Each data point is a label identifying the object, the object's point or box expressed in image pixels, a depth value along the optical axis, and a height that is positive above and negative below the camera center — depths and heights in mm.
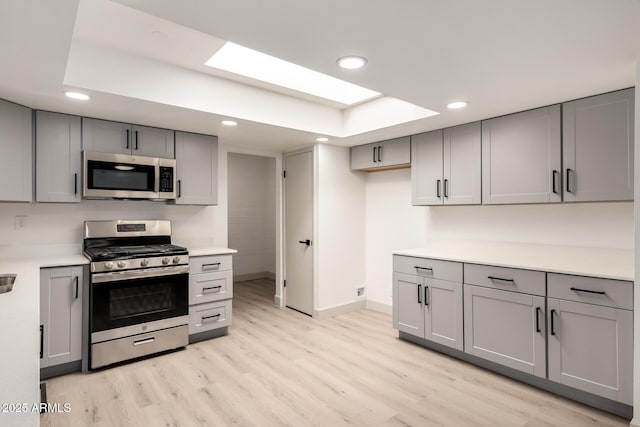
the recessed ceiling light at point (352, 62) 1970 +885
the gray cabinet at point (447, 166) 3301 +482
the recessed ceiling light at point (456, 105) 2722 +874
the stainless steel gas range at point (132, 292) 2887 -687
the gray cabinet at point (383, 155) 3903 +714
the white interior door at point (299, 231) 4391 -222
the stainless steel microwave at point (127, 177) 3053 +360
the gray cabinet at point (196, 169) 3580 +492
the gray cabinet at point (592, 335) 2197 -817
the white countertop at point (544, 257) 2430 -384
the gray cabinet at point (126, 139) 3100 +723
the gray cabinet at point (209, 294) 3451 -808
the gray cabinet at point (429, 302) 3090 -839
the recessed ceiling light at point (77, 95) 2471 +871
